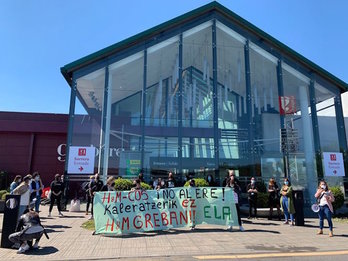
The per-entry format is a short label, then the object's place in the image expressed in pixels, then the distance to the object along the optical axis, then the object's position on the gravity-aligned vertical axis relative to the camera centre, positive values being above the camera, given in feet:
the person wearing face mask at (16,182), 33.80 -0.36
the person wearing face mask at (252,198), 40.45 -2.41
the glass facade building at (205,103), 53.47 +14.25
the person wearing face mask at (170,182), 46.15 -0.40
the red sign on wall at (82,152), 50.87 +4.43
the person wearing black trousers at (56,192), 40.24 -1.70
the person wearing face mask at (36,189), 37.63 -1.23
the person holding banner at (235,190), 31.73 -1.15
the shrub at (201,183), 43.60 -0.51
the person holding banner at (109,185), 33.94 -0.65
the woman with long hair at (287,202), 35.99 -2.66
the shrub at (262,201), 45.10 -3.11
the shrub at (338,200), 46.60 -3.02
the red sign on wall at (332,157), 57.10 +4.22
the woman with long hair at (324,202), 29.60 -2.15
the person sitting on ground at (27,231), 22.29 -3.82
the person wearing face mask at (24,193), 26.37 -1.25
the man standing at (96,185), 38.98 -0.76
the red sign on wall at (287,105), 58.44 +14.22
